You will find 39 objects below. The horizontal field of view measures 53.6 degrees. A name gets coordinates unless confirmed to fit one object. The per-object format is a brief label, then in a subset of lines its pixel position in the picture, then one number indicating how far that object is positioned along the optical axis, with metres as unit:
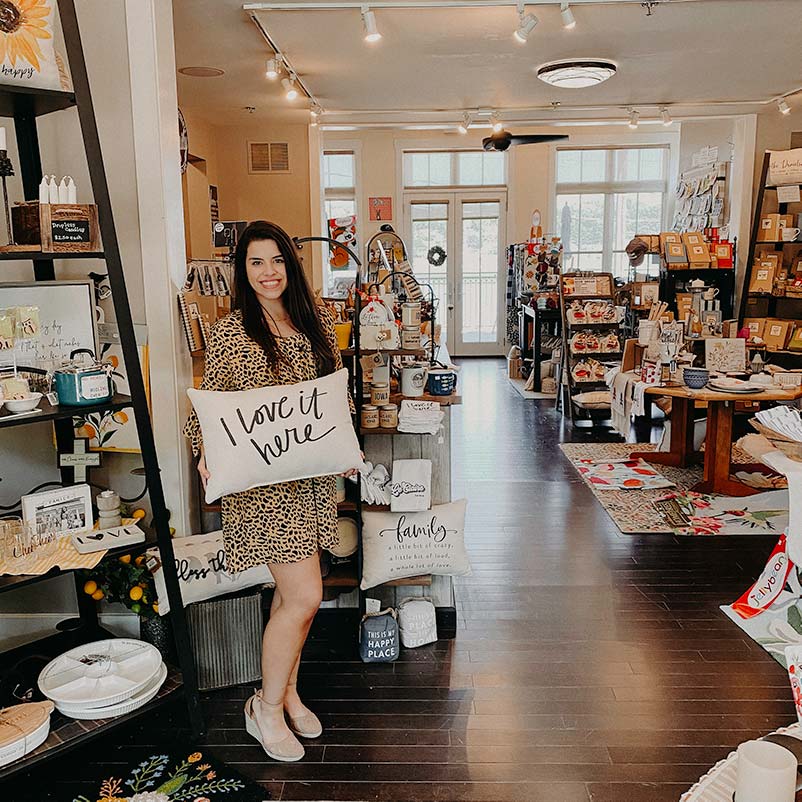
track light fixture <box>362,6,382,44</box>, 3.94
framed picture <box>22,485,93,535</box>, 2.33
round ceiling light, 5.03
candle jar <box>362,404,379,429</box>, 3.11
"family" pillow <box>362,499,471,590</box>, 3.06
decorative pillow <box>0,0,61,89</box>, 2.03
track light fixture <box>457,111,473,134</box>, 6.91
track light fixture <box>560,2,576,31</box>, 3.93
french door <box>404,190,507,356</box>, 11.02
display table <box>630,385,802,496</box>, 4.88
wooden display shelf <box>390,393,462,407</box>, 3.21
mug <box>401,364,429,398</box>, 3.33
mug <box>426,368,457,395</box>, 3.30
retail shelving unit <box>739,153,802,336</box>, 7.27
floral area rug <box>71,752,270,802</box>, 2.24
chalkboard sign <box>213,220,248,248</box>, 3.79
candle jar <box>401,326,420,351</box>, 3.26
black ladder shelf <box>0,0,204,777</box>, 2.12
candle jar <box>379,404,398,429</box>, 3.12
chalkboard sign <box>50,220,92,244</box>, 2.17
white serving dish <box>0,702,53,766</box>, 2.11
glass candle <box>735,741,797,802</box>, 1.07
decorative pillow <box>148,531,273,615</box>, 2.78
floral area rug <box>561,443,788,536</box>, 4.43
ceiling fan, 6.84
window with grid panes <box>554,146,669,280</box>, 10.70
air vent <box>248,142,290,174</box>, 7.28
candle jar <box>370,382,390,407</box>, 3.17
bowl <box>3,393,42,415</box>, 2.13
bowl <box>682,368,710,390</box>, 5.02
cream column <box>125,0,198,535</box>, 2.68
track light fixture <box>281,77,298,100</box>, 5.24
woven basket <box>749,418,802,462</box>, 3.72
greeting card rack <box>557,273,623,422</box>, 7.26
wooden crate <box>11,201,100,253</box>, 2.16
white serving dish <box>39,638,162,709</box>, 2.32
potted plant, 2.71
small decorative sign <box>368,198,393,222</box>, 10.72
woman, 2.31
